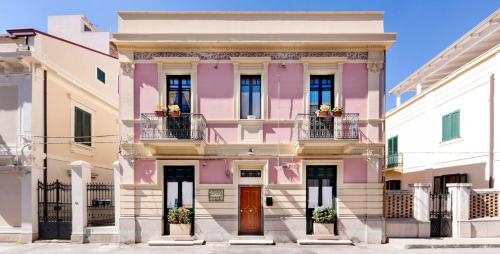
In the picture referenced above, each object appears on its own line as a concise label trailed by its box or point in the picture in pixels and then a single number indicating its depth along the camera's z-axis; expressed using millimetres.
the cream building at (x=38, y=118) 13359
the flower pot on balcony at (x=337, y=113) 12872
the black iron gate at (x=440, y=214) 13547
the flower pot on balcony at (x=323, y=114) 12784
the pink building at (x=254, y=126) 13281
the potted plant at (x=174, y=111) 12773
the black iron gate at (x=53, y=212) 13547
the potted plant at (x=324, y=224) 12969
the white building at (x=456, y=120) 14586
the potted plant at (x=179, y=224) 13008
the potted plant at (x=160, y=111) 12883
